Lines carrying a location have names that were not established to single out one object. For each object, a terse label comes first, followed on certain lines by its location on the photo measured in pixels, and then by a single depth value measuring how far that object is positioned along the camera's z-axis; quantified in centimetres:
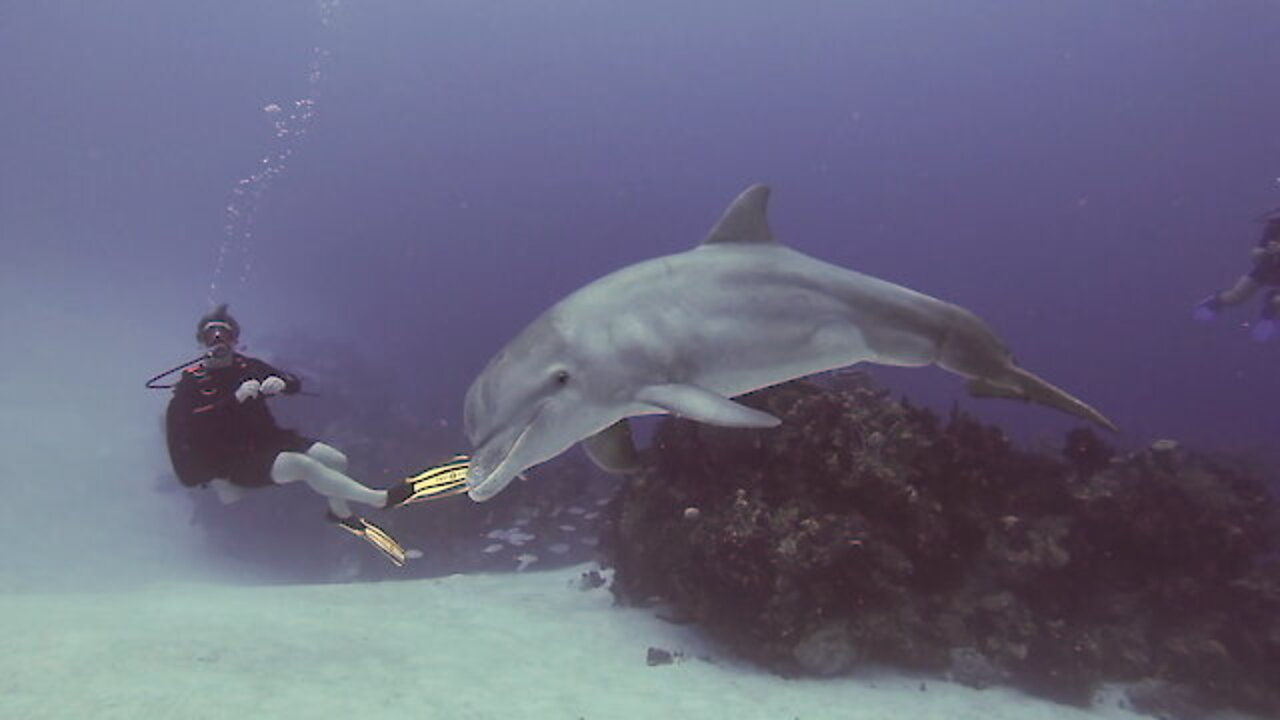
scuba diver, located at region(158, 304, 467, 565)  683
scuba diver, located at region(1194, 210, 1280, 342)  1267
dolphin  387
